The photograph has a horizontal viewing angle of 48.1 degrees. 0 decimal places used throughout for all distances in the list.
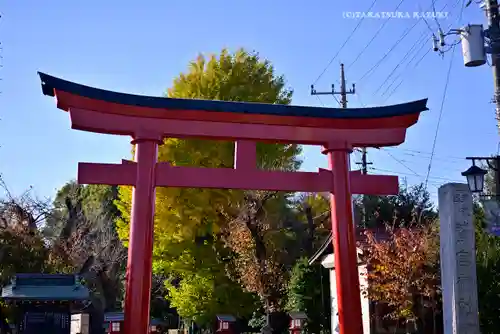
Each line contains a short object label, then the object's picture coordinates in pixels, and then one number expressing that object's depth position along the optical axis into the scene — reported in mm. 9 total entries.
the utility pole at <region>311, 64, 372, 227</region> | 29489
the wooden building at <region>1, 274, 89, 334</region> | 17531
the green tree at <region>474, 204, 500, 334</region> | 16453
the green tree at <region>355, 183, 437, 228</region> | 28812
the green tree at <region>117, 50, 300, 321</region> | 22984
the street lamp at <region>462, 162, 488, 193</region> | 11836
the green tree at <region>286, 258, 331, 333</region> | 22594
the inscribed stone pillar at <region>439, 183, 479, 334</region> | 9328
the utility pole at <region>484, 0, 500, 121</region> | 12695
